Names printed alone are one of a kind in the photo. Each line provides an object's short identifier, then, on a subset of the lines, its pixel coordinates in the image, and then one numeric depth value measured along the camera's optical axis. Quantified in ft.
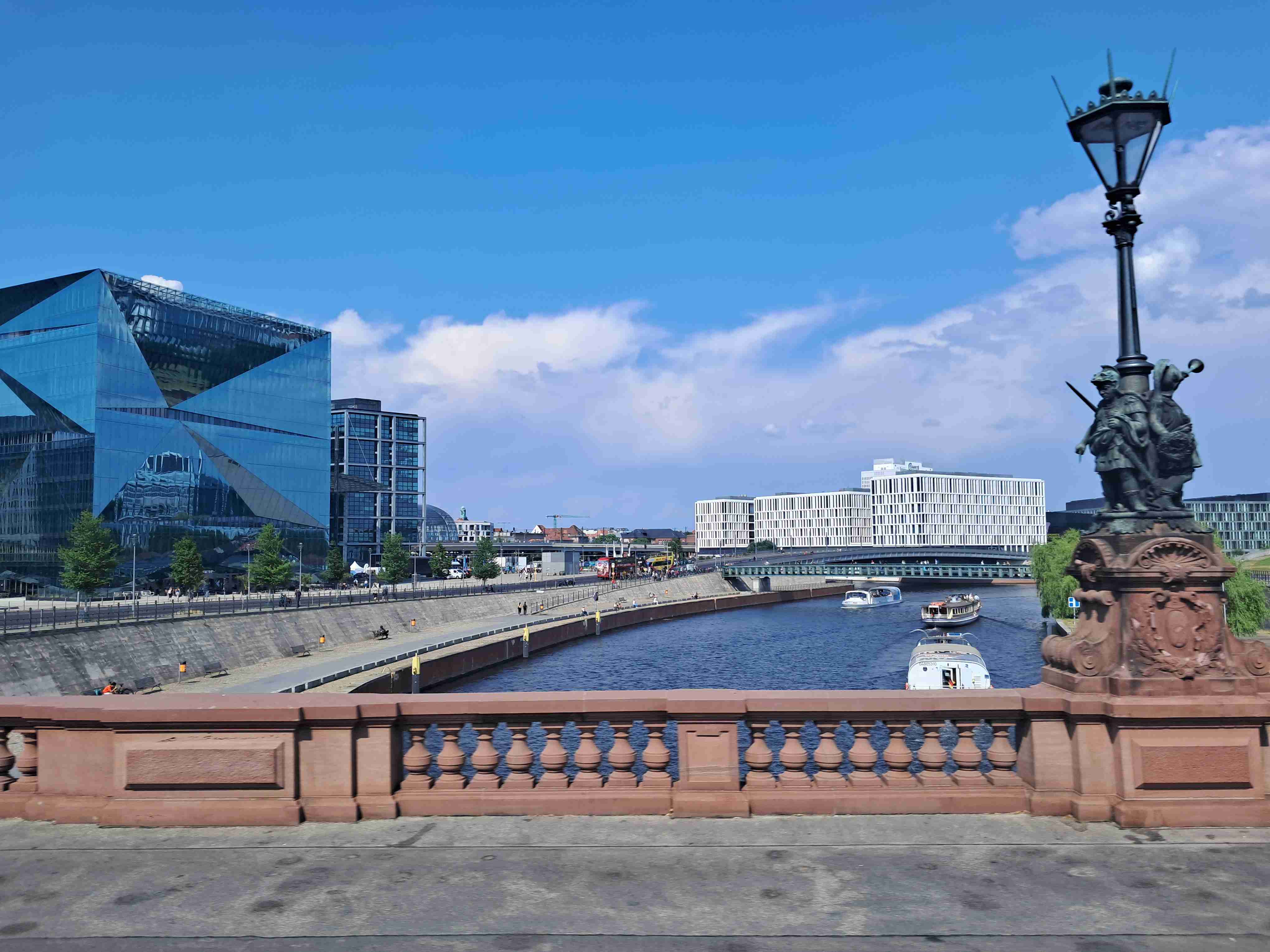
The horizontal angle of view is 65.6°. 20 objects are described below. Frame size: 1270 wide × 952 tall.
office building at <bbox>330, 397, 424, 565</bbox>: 545.44
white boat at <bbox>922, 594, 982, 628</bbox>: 290.97
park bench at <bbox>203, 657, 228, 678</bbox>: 174.29
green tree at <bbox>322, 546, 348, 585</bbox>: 365.20
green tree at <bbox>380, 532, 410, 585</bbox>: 365.40
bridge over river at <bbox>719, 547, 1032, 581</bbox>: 464.65
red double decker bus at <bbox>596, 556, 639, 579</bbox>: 487.20
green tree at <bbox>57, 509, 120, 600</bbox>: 242.99
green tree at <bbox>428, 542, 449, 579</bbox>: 453.17
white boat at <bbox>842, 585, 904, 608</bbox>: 402.11
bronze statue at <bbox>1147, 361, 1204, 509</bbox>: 27.09
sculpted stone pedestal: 25.16
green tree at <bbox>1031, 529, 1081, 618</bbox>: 221.05
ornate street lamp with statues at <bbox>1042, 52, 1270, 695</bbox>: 25.90
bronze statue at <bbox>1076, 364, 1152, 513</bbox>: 27.32
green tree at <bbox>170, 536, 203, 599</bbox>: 275.80
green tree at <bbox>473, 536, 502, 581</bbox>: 414.21
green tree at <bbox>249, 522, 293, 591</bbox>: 296.71
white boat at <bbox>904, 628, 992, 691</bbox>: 141.18
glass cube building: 302.66
